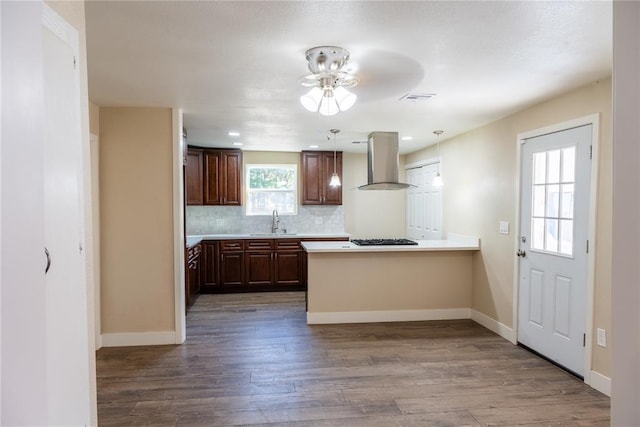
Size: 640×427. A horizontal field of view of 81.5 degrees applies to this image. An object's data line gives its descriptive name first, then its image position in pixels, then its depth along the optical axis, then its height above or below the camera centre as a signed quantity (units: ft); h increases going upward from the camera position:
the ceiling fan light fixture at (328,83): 7.32 +2.55
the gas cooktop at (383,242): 15.10 -1.62
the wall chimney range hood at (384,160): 15.64 +1.85
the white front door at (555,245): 9.77 -1.19
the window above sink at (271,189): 21.01 +0.81
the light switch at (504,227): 12.69 -0.82
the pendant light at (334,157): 15.37 +2.51
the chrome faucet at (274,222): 20.80 -1.06
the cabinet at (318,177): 20.45 +1.45
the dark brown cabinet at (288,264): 19.30 -3.17
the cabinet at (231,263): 18.84 -3.04
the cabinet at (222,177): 19.36 +1.38
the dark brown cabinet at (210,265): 18.66 -3.12
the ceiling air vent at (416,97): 10.20 +3.00
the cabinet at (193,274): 15.54 -3.27
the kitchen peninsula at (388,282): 14.40 -3.11
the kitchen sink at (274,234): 20.19 -1.68
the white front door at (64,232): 4.19 -0.35
